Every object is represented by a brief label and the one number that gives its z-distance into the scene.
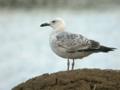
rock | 17.75
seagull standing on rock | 20.76
